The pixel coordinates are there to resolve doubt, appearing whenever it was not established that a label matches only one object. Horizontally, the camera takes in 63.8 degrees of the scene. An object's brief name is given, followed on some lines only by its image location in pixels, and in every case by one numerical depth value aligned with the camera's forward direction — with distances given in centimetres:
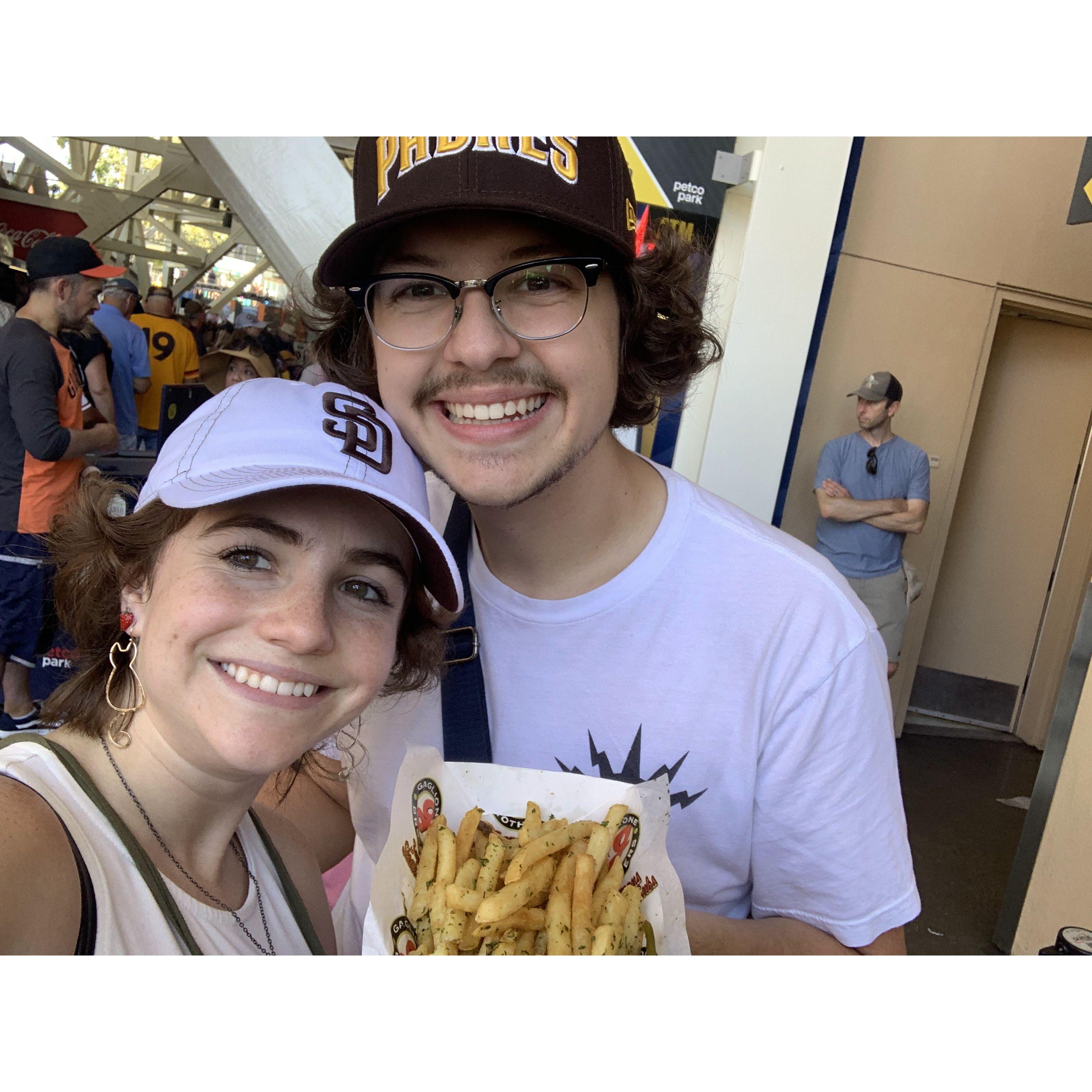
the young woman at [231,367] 537
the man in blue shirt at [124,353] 666
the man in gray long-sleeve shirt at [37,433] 408
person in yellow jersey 759
